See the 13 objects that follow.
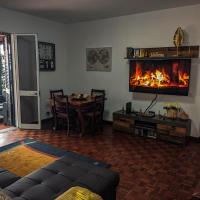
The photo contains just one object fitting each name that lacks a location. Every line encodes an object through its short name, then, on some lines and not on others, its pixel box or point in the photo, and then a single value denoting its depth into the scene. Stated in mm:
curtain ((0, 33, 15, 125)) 4671
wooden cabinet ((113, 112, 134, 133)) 4492
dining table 4285
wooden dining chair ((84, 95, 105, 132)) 4511
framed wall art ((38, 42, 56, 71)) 5184
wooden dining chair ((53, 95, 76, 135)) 4449
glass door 4695
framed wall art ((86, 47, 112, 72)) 5156
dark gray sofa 1644
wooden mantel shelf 3926
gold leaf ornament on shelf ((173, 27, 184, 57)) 3967
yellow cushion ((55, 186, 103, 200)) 1304
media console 3904
